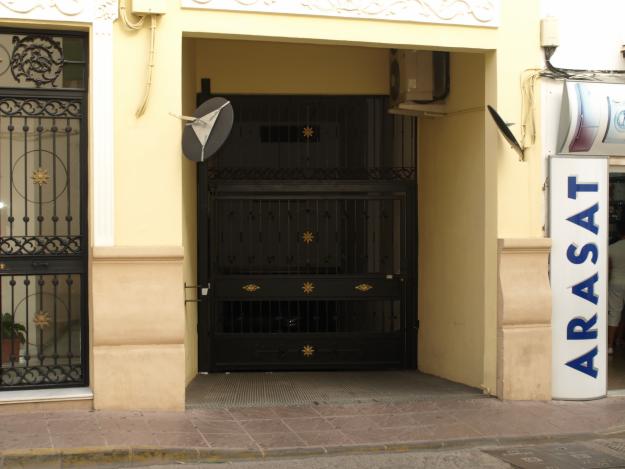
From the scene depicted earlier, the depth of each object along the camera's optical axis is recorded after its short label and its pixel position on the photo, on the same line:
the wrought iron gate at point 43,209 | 7.72
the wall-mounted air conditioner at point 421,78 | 9.45
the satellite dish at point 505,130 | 8.12
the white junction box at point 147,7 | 7.49
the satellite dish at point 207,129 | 7.64
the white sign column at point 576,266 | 8.52
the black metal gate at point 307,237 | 9.98
